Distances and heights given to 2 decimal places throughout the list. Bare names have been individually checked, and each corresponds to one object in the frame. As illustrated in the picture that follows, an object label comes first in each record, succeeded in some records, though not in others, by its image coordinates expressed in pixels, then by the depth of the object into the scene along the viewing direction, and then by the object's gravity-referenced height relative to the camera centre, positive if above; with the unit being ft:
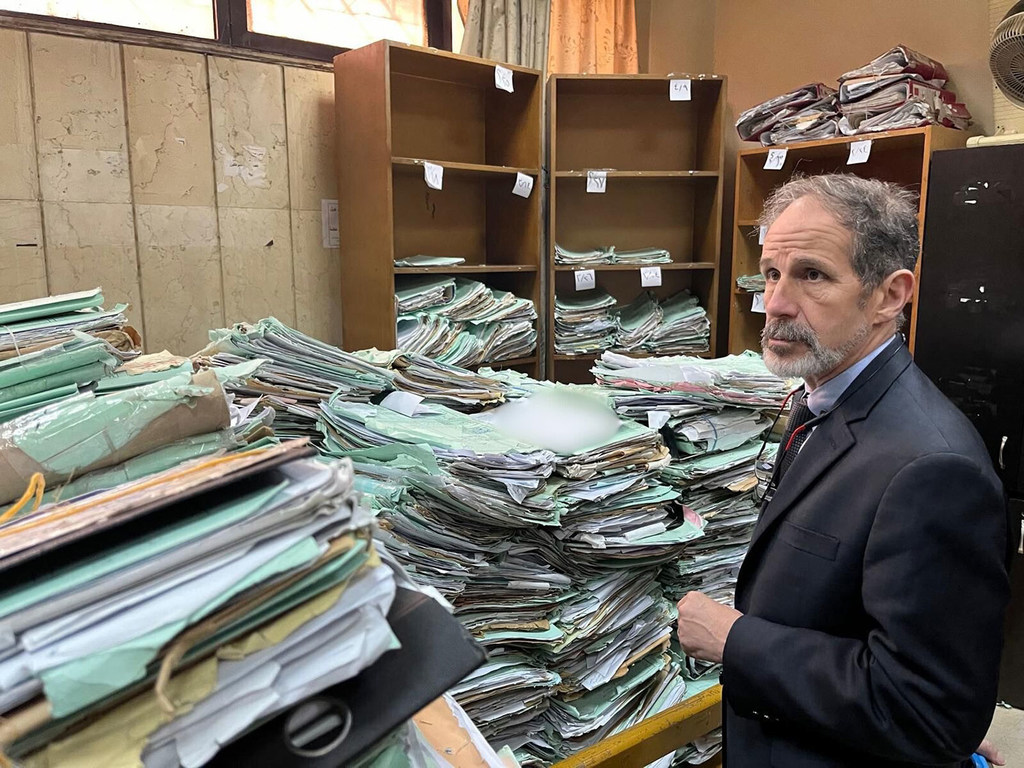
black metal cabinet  7.80 -0.52
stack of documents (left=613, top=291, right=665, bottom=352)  11.21 -1.04
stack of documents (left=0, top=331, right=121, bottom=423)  3.30 -0.55
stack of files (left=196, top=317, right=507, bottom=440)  4.93 -0.84
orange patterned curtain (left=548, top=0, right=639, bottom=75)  11.73 +3.56
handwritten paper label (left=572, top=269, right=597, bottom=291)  10.97 -0.35
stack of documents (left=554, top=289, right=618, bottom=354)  10.93 -1.06
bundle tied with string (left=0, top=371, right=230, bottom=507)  2.82 -0.70
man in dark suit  2.97 -1.23
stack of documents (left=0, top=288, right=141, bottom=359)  3.51 -0.34
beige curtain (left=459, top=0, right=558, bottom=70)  10.41 +3.24
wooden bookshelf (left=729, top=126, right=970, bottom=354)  10.19 +1.22
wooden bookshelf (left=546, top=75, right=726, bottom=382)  11.64 +1.15
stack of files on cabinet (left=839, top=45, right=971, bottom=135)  9.04 +2.00
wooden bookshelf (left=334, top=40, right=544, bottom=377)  8.93 +1.11
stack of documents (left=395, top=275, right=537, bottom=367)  9.16 -0.85
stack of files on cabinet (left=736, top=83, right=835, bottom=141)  10.25 +2.07
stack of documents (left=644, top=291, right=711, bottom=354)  11.31 -1.17
